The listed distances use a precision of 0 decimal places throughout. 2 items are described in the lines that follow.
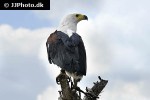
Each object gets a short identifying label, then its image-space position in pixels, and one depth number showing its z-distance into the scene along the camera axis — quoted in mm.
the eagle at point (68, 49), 11435
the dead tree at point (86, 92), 10781
